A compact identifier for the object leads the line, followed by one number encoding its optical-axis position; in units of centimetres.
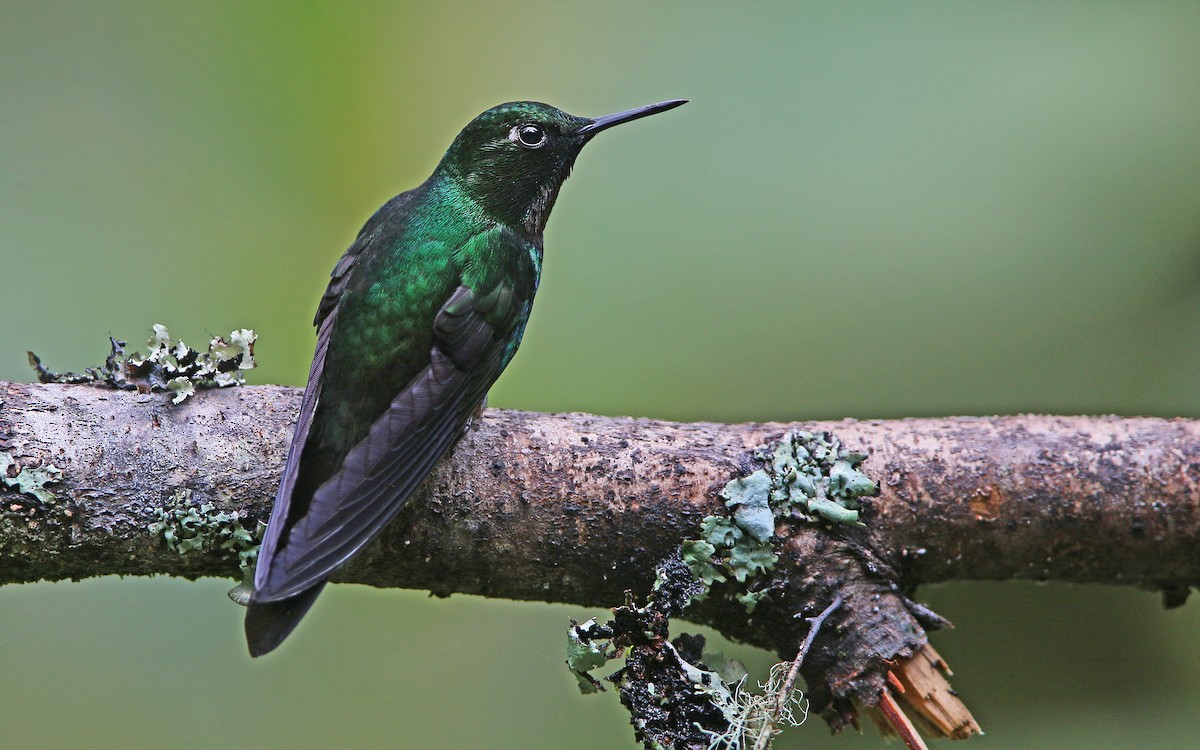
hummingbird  291
